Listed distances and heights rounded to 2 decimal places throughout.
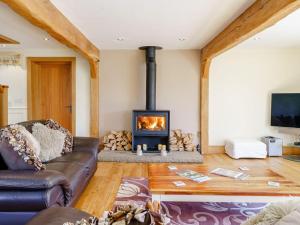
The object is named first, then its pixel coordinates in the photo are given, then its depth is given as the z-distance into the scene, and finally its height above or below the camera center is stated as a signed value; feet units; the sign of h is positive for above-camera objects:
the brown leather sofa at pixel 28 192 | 6.38 -2.19
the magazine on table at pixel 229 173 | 8.96 -2.36
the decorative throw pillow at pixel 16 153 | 7.12 -1.24
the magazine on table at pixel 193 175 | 8.66 -2.38
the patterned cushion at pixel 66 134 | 10.83 -1.15
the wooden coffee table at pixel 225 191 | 7.59 -2.47
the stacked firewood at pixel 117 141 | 17.43 -2.19
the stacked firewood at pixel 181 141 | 17.35 -2.18
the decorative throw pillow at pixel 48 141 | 9.52 -1.24
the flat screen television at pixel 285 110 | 16.29 -0.01
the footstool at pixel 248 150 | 16.30 -2.63
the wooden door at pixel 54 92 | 18.54 +1.32
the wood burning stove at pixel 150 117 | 16.67 -0.48
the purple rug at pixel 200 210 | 8.07 -3.53
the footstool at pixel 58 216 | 4.58 -2.06
